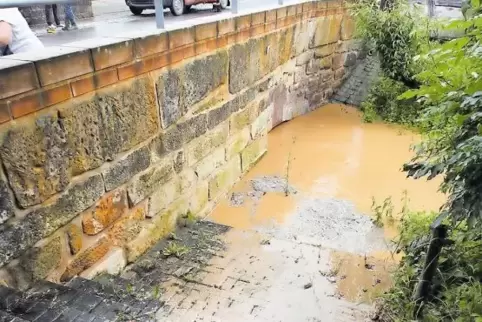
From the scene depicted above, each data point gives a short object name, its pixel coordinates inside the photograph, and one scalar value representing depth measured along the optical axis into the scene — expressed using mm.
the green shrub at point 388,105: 6719
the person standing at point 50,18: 6980
